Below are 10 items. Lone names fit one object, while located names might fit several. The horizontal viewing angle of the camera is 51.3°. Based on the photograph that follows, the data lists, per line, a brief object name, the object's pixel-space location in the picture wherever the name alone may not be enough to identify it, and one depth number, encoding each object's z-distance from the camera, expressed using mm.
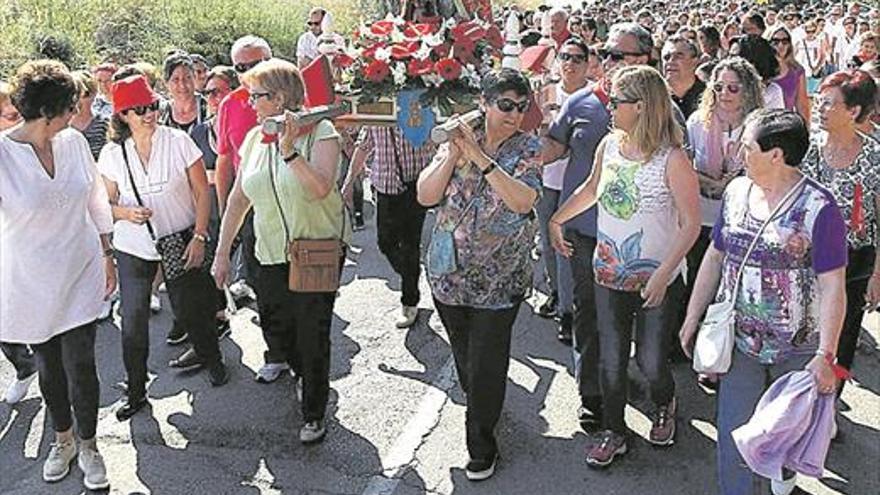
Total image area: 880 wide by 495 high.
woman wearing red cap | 5125
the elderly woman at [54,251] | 4160
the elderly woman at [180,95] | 6109
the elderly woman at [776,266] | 3398
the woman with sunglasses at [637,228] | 4098
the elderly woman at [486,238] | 4055
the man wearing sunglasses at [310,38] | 11954
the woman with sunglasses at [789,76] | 6371
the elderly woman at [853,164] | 4391
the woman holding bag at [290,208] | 4520
